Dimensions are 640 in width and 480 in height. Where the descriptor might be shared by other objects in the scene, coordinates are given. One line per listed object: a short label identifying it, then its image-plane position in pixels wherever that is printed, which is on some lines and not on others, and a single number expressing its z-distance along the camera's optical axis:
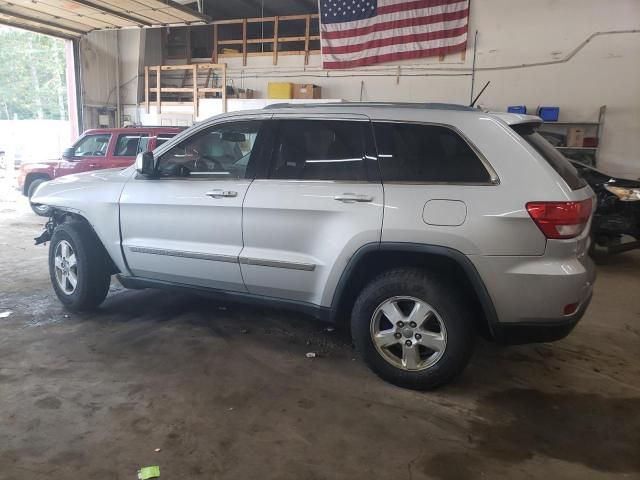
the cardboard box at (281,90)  11.99
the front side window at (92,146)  9.05
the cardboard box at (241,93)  12.83
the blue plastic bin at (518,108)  10.34
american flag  10.97
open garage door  9.80
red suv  8.80
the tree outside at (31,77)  17.33
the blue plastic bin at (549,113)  10.39
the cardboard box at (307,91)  11.87
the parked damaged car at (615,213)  6.30
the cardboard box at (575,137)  10.29
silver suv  2.75
